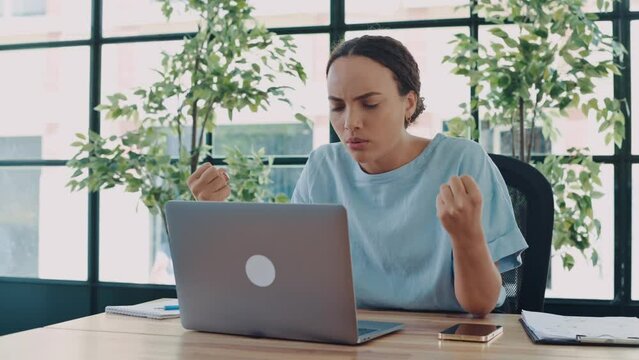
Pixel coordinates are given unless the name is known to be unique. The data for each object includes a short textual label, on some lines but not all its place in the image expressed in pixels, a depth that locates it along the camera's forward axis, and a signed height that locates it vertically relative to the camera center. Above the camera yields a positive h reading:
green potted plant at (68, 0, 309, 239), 3.29 +0.35
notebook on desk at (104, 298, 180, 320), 1.64 -0.23
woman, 1.81 +0.02
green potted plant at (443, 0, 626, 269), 2.95 +0.38
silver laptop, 1.27 -0.12
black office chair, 1.85 -0.09
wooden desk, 1.27 -0.24
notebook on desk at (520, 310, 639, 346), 1.33 -0.22
